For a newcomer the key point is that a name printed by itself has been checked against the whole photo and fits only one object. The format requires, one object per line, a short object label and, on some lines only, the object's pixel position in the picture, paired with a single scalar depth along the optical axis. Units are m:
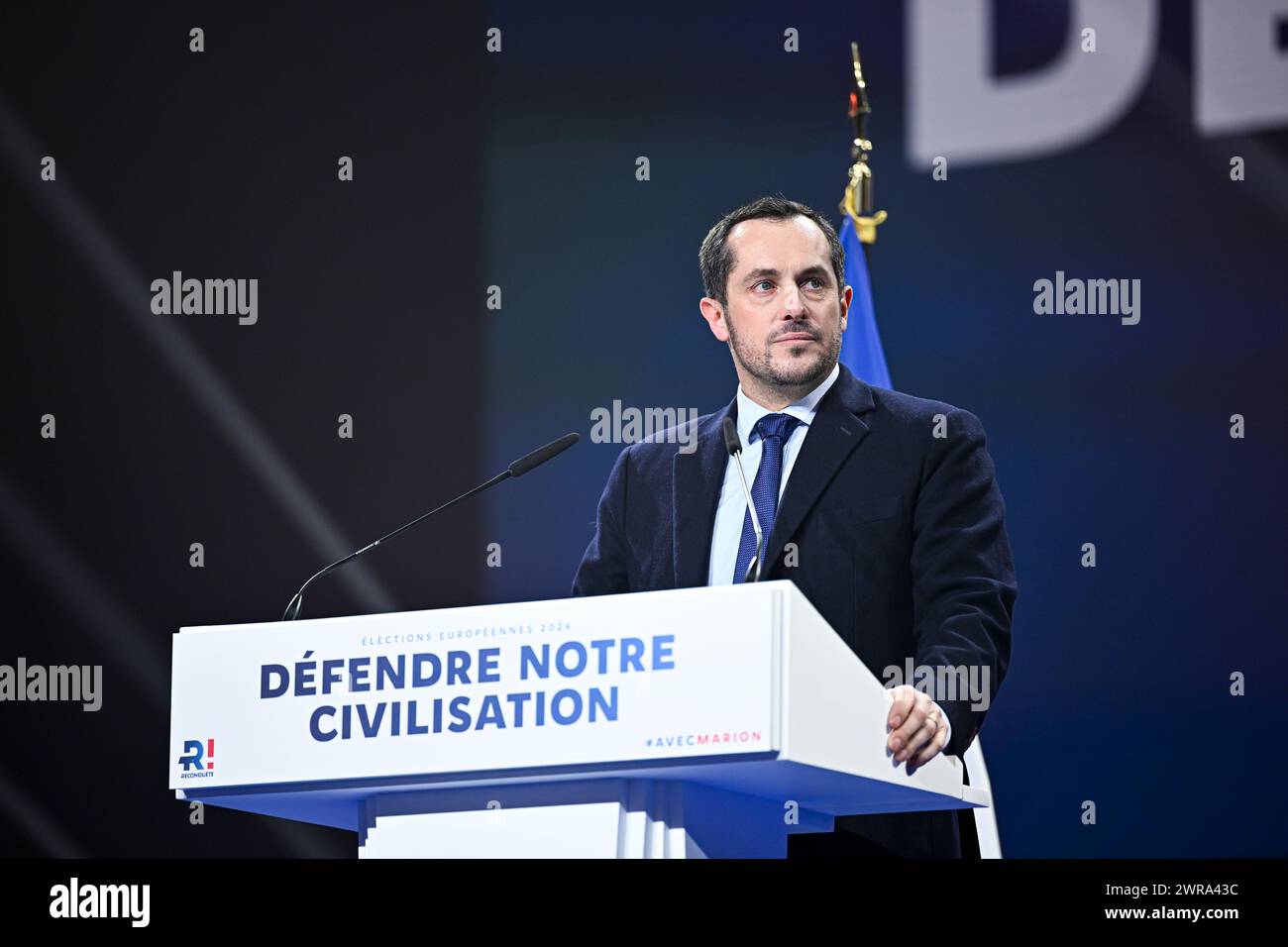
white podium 4.01
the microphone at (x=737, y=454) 5.06
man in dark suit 5.30
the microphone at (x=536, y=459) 5.48
